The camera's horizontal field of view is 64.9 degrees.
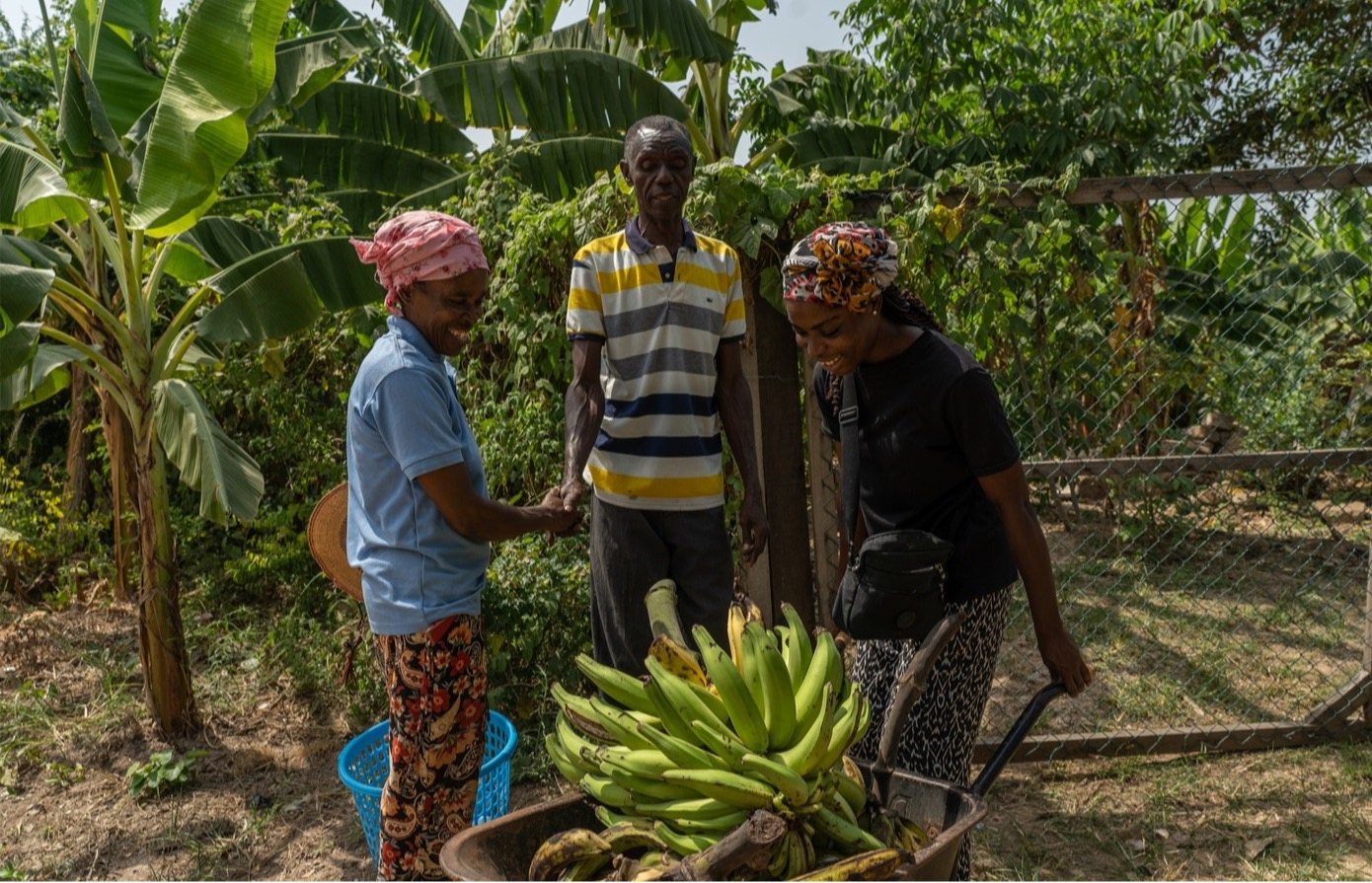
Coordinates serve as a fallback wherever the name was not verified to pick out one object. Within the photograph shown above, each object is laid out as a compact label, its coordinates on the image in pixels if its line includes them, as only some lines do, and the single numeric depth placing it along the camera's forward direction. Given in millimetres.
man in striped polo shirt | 3449
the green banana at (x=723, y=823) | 1585
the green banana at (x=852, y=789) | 1722
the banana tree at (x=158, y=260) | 4258
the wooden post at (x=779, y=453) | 4273
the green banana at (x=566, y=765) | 1819
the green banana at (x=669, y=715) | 1718
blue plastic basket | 3338
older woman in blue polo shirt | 2520
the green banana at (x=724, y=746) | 1634
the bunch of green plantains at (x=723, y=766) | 1574
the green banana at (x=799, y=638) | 1904
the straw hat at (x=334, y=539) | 3785
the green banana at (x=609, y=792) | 1701
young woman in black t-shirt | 2367
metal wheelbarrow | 1608
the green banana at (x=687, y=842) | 1577
